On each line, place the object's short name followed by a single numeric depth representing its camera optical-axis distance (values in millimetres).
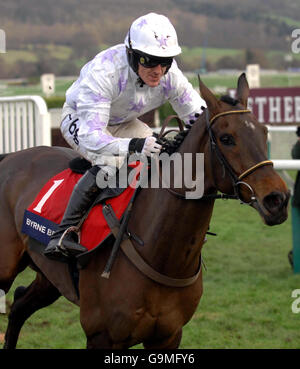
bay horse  5875
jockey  6707
